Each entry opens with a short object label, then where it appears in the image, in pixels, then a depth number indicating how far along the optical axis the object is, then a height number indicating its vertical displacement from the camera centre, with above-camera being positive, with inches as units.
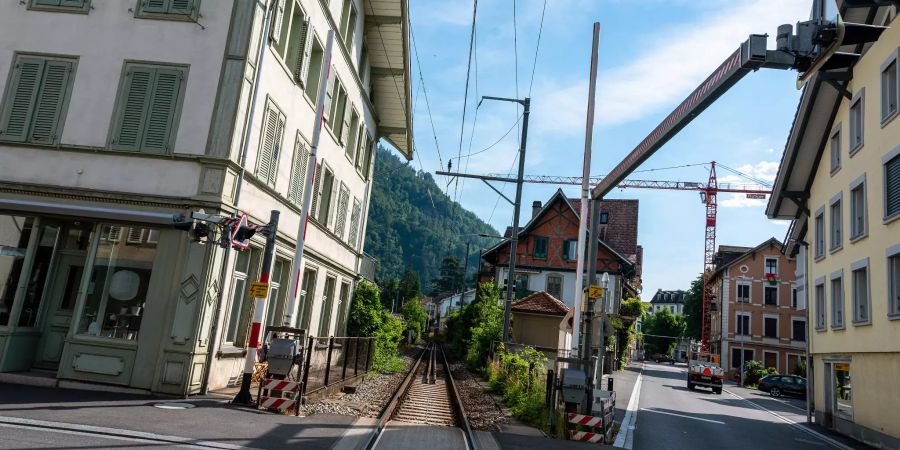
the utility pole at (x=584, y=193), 493.7 +131.2
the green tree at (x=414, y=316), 2591.0 +78.2
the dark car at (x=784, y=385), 1472.7 -26.4
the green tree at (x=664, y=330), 4178.2 +207.0
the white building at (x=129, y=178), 451.5 +94.7
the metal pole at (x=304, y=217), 475.2 +80.0
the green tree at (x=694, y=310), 3152.1 +272.7
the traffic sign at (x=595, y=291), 496.8 +49.2
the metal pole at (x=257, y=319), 434.6 -1.2
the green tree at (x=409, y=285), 4335.6 +337.6
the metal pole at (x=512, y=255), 922.7 +130.5
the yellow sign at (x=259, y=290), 442.3 +19.5
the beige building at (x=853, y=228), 637.3 +182.6
